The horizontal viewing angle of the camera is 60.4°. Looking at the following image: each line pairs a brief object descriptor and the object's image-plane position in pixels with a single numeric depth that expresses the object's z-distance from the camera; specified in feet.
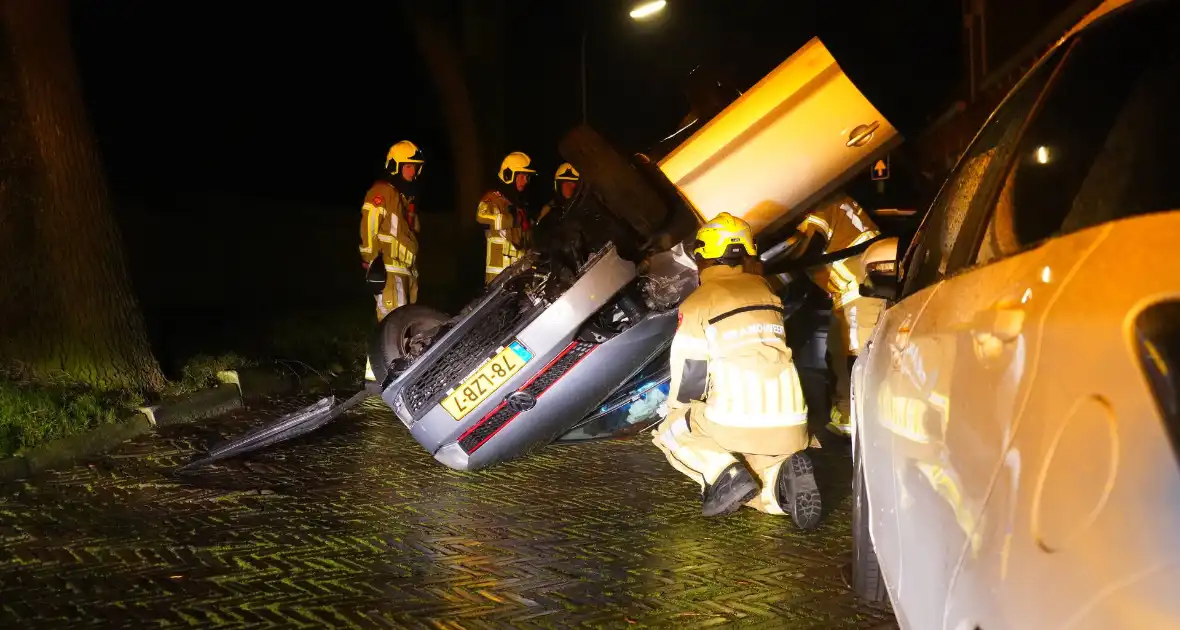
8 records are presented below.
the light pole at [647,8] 48.86
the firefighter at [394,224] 28.78
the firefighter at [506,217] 34.17
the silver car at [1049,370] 4.42
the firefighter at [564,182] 33.30
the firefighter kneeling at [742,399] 15.29
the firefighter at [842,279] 21.04
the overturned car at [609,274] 18.30
